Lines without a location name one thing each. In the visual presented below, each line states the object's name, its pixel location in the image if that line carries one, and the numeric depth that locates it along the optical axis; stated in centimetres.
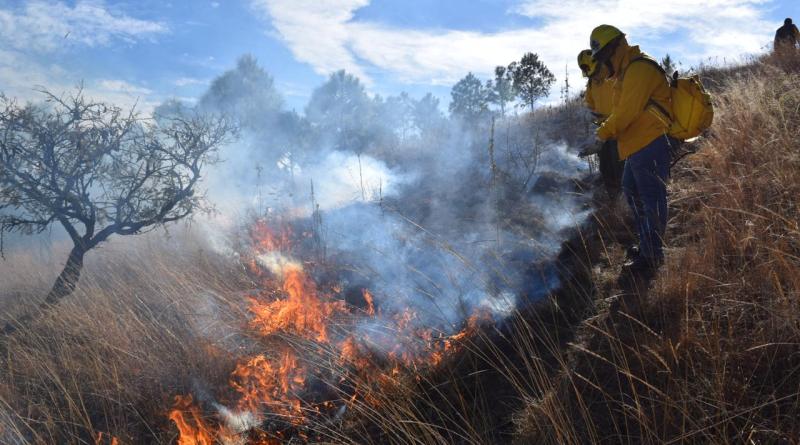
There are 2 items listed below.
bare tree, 457
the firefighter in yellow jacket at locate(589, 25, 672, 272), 305
